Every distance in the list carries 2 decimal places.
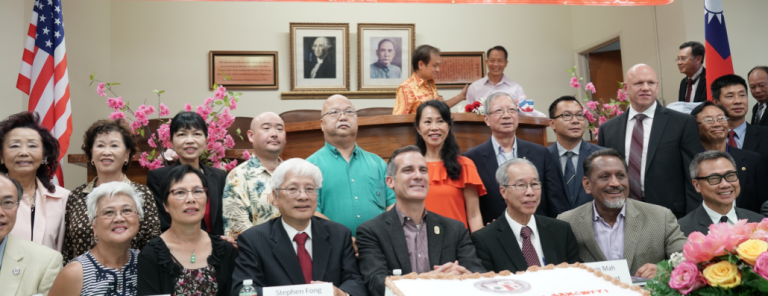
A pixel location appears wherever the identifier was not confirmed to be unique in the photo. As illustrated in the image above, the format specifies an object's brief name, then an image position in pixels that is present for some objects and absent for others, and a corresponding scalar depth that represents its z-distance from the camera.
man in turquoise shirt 3.18
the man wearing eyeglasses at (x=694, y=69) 5.50
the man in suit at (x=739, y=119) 4.27
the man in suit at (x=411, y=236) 2.70
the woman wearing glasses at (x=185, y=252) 2.51
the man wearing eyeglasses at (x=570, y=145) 3.67
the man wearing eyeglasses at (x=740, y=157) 3.88
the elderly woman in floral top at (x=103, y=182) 2.89
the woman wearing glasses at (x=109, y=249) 2.51
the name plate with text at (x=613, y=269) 2.34
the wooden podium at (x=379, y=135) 4.58
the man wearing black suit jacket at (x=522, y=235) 2.86
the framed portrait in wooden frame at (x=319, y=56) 7.85
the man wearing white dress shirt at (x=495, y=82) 6.42
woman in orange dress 3.28
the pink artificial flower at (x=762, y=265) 1.66
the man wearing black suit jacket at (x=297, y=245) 2.56
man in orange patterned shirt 4.94
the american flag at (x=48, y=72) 4.42
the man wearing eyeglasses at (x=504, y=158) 3.47
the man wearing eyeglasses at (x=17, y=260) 2.55
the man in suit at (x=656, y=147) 3.59
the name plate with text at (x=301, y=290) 2.14
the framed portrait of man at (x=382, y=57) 7.95
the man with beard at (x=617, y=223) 2.96
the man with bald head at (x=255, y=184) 3.10
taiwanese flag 4.98
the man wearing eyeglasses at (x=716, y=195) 3.24
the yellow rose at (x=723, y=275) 1.73
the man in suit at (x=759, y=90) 5.04
